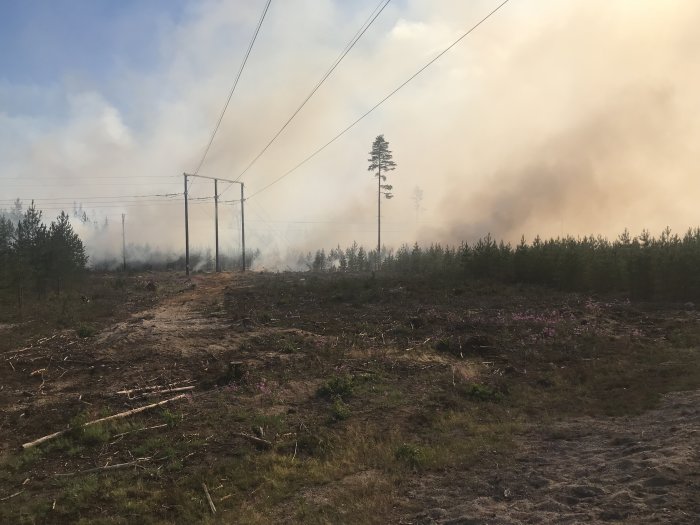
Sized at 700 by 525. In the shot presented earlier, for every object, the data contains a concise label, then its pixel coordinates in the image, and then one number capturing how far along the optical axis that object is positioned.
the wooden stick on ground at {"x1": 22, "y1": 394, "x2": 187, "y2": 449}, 8.95
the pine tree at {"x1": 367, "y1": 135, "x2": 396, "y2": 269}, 67.38
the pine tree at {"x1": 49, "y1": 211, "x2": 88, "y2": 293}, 44.22
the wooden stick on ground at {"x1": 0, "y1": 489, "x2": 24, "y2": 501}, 6.98
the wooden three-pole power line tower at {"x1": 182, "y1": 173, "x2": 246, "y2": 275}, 55.64
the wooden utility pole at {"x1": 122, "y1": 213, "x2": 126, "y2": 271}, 83.62
